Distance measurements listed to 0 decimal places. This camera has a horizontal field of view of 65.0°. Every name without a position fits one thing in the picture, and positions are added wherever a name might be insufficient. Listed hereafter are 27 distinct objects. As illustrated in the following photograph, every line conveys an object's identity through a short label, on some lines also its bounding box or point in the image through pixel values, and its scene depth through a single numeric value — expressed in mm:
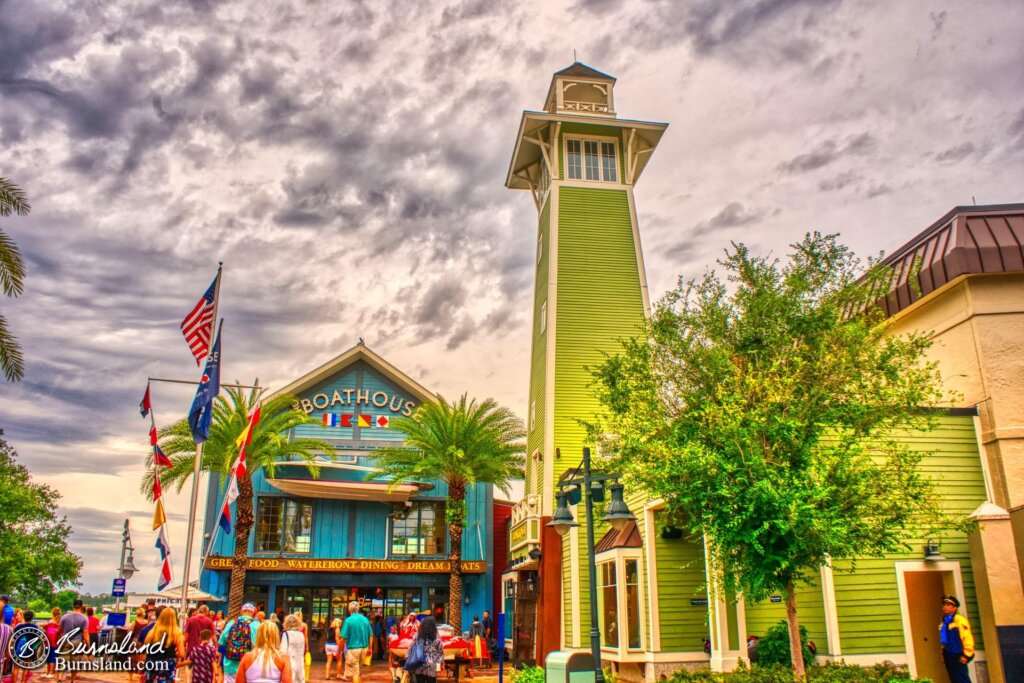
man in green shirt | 18938
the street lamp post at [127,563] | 29594
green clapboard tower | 26359
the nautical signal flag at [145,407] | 20961
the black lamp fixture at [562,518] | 14422
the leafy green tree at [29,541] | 33781
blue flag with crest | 17438
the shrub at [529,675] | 17306
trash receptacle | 12820
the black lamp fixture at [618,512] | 12984
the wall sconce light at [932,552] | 15875
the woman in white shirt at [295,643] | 11930
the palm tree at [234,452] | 30109
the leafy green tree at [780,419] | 12750
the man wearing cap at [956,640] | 13508
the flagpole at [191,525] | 16328
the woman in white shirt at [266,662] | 8828
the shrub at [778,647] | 15117
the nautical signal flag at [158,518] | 19536
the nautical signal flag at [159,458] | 20125
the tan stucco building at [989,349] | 15391
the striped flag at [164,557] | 18781
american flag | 18438
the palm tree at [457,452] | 31203
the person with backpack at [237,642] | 12297
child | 11797
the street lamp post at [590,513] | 13031
